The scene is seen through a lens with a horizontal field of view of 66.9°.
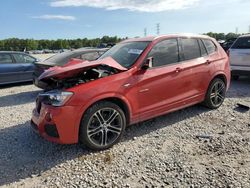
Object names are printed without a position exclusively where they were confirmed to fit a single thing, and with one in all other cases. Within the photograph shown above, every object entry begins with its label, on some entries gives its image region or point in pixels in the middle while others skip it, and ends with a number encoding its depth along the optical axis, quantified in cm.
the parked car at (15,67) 696
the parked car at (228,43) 1031
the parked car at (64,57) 559
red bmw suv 276
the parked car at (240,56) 620
